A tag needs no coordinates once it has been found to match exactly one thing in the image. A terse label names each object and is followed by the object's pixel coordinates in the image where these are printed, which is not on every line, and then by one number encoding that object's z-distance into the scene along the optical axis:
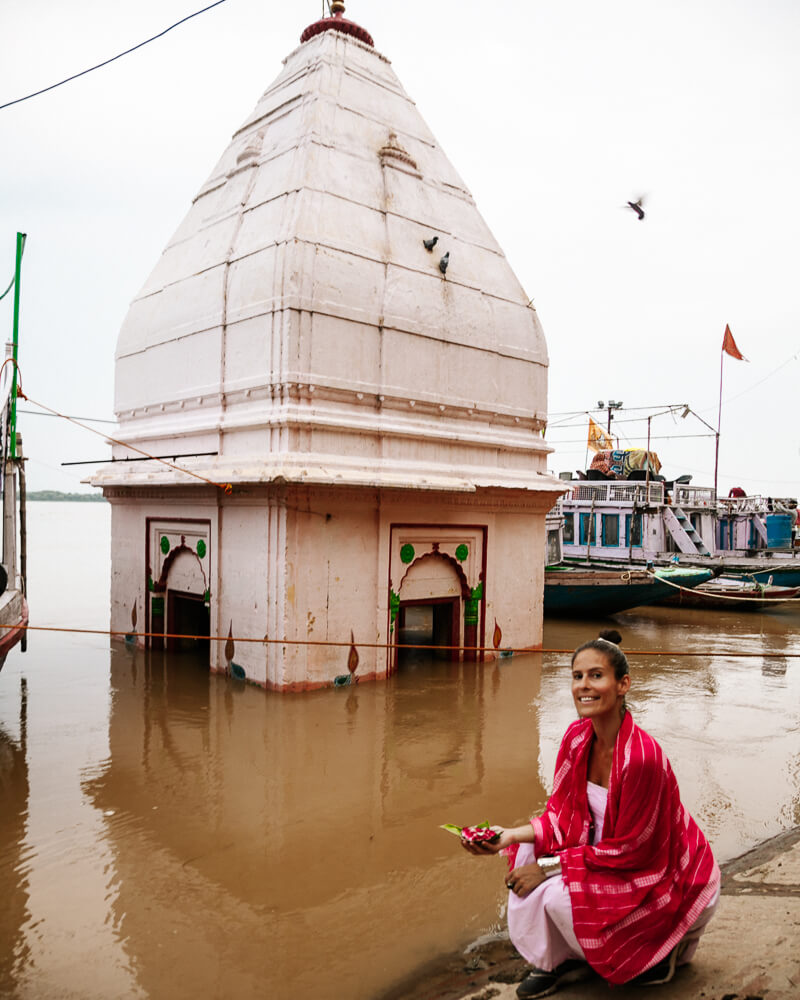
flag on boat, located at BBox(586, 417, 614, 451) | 27.98
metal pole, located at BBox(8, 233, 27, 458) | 9.54
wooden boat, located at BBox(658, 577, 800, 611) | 18.23
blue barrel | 22.30
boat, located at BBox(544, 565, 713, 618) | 15.50
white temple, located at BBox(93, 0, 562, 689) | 9.28
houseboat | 19.98
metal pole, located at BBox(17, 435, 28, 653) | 9.67
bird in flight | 9.80
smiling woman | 2.81
